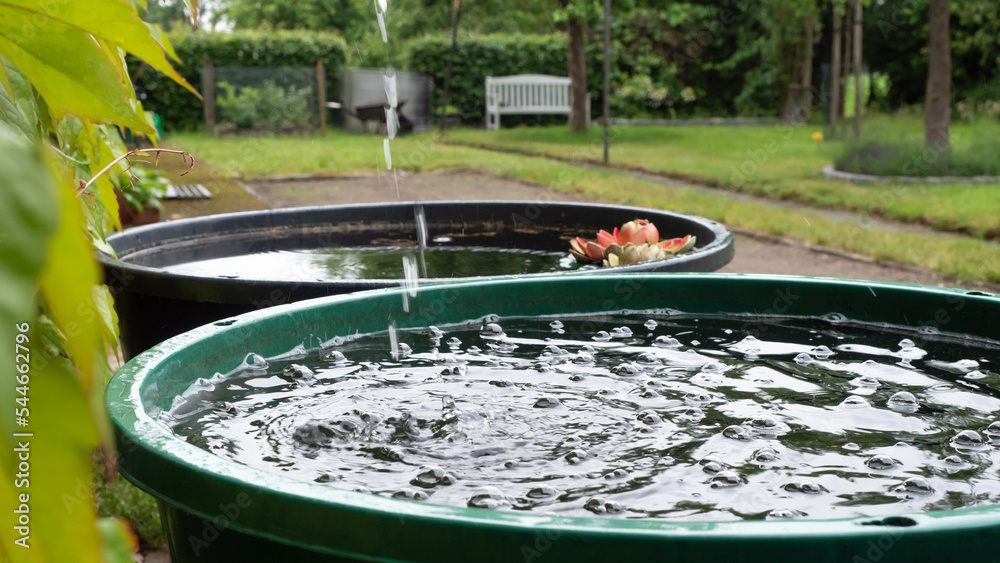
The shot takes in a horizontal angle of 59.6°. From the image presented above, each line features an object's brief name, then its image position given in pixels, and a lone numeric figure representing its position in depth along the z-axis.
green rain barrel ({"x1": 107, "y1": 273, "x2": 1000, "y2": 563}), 0.89
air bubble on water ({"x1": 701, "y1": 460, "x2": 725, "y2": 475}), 1.39
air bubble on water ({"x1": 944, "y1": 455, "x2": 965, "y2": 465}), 1.41
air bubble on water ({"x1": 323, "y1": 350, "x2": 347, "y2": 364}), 2.05
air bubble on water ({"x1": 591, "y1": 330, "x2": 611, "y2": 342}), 2.21
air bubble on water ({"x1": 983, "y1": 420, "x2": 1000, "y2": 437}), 1.54
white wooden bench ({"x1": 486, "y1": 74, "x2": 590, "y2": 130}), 21.86
